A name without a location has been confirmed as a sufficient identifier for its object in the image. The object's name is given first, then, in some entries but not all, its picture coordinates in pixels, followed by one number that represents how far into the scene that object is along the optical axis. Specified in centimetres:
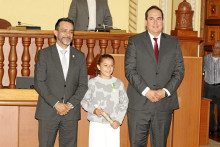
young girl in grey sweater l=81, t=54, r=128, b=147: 350
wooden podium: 383
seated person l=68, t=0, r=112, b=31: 553
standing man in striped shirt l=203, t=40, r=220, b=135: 661
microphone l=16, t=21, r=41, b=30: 506
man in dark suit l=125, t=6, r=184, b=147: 347
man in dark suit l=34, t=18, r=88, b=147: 343
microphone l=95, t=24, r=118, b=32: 524
